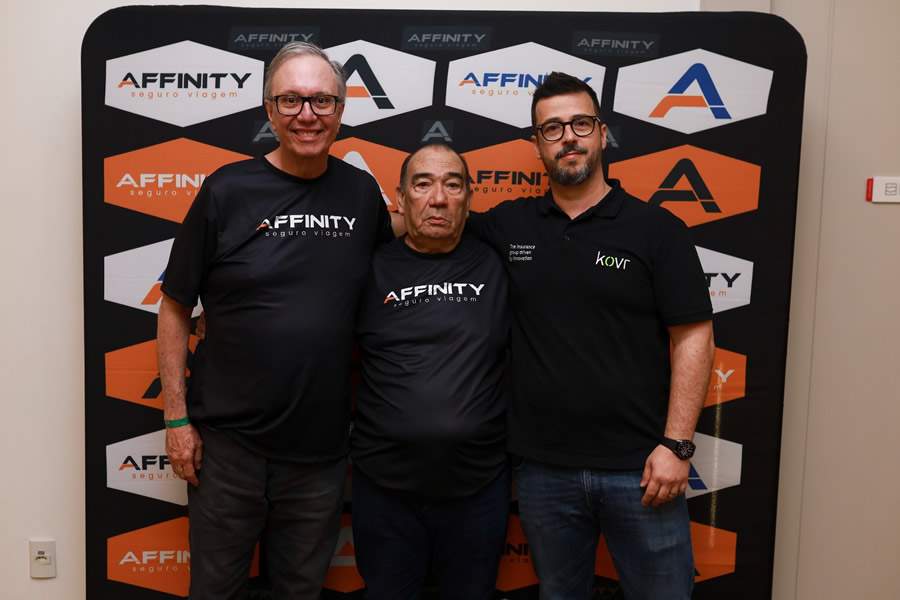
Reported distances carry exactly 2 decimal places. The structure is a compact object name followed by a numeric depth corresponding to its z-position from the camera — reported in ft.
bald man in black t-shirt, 4.76
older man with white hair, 4.72
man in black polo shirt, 4.74
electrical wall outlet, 6.59
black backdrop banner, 5.90
